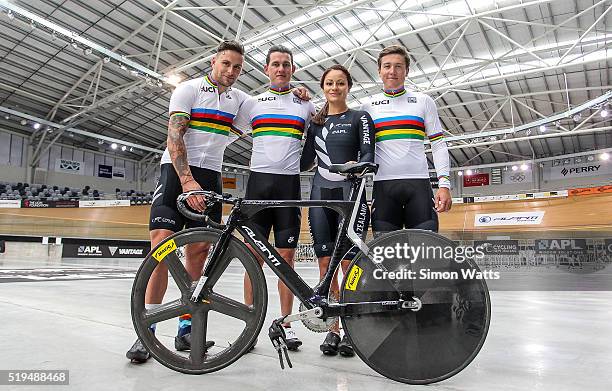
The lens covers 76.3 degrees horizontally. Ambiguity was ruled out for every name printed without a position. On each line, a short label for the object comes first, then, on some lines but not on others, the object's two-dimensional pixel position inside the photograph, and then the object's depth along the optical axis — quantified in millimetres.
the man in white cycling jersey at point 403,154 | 2613
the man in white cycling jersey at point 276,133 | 2705
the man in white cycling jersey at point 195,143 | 2369
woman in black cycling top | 2537
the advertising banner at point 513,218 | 12140
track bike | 1878
